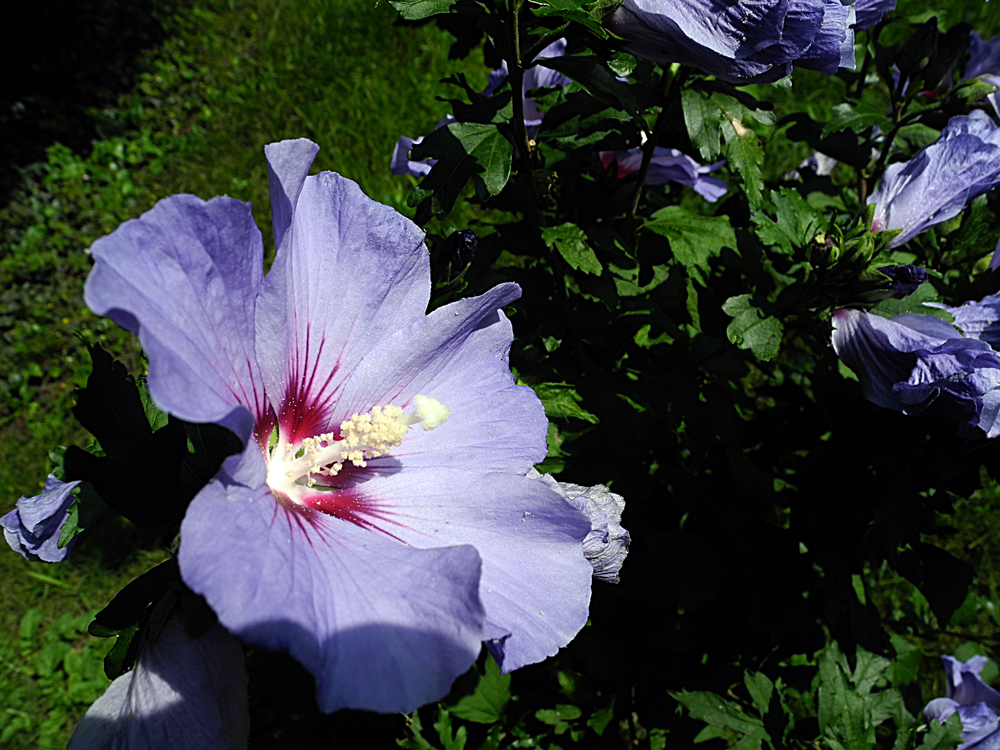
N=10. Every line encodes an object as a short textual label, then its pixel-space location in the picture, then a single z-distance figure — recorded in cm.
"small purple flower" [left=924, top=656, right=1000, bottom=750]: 31
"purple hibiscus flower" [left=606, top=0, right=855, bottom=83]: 19
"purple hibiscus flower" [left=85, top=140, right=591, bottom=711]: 13
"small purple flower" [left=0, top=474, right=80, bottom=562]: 18
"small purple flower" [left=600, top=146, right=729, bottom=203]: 29
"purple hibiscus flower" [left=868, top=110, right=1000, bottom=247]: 25
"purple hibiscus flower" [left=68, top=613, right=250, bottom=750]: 16
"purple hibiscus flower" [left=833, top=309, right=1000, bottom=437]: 22
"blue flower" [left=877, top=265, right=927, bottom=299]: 23
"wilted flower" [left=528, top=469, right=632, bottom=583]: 19
